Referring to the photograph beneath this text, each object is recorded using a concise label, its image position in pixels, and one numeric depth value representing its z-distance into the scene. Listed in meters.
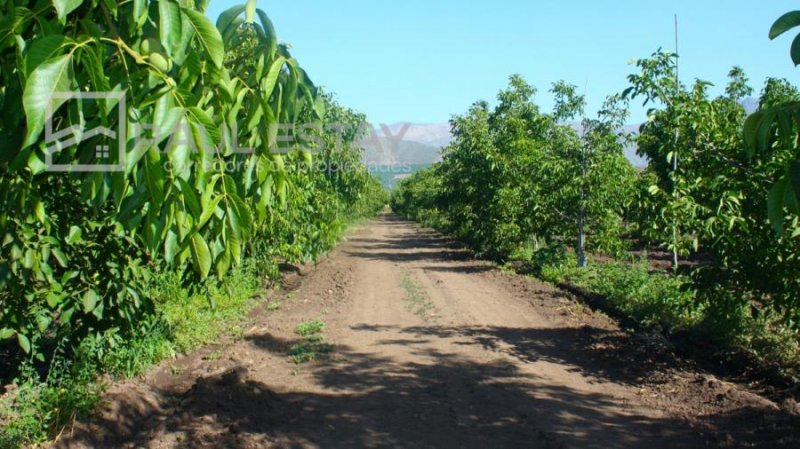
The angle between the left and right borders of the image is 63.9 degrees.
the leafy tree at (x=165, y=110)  1.71
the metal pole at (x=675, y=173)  7.01
